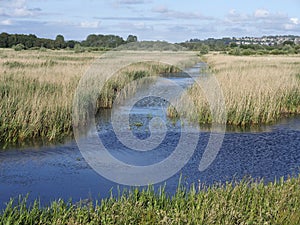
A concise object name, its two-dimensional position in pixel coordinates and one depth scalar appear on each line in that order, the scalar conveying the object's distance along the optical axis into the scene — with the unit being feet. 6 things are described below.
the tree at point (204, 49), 244.98
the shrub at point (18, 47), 196.03
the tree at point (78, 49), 204.95
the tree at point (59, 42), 269.03
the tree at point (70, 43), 277.44
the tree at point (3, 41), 251.60
